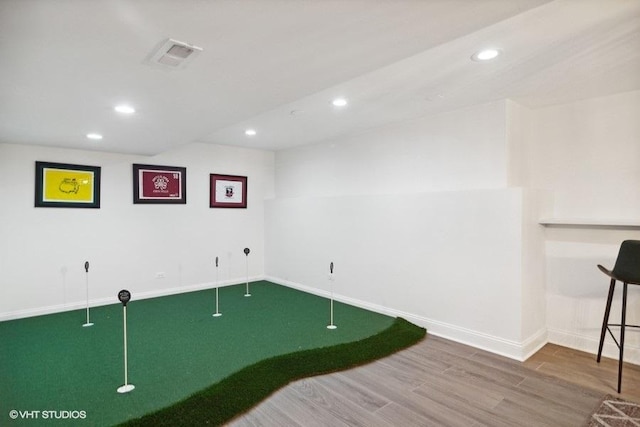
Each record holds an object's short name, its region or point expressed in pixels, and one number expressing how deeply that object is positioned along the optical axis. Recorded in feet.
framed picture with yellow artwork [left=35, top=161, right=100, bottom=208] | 14.79
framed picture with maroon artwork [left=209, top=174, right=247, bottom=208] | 19.69
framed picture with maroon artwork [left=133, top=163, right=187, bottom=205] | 17.24
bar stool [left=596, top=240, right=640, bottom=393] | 9.06
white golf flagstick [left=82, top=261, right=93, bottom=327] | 13.52
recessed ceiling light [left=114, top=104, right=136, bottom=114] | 9.42
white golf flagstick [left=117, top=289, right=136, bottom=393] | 8.32
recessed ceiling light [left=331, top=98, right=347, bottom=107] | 11.62
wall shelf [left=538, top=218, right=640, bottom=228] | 10.12
